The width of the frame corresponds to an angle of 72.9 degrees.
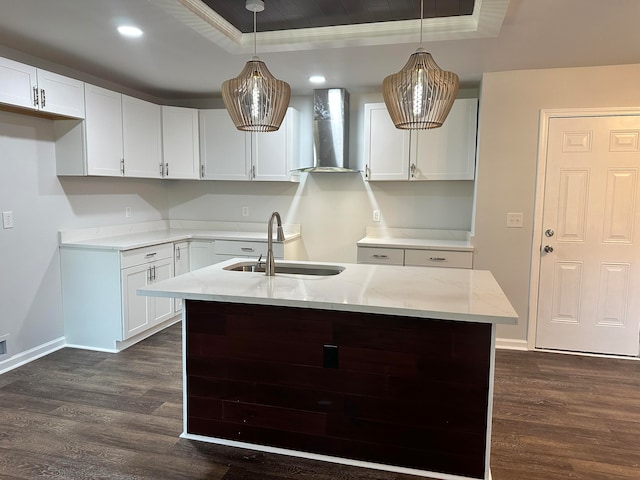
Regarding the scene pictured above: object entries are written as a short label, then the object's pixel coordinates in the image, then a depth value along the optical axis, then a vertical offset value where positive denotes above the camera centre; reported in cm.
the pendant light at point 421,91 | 185 +50
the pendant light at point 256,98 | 206 +51
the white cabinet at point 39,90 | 286 +78
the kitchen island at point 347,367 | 195 -78
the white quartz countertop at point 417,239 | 376 -31
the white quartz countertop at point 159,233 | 363 -32
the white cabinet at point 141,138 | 396 +61
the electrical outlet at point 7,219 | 314 -15
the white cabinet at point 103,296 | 352 -78
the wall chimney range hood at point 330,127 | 414 +75
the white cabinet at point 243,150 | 438 +56
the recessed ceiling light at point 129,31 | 268 +108
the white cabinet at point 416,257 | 372 -44
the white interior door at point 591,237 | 346 -22
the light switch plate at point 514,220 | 367 -9
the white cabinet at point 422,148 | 386 +54
